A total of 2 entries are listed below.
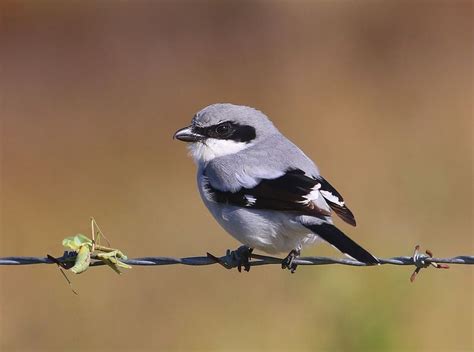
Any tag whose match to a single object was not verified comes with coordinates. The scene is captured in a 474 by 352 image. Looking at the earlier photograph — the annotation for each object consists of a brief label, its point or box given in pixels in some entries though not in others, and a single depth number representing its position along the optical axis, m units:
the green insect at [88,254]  7.41
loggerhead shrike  8.57
